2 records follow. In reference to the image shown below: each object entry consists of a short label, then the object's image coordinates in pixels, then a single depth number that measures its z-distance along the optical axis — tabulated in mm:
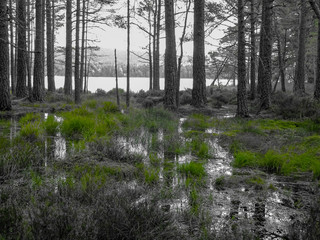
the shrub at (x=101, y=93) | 19016
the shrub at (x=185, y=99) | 14192
